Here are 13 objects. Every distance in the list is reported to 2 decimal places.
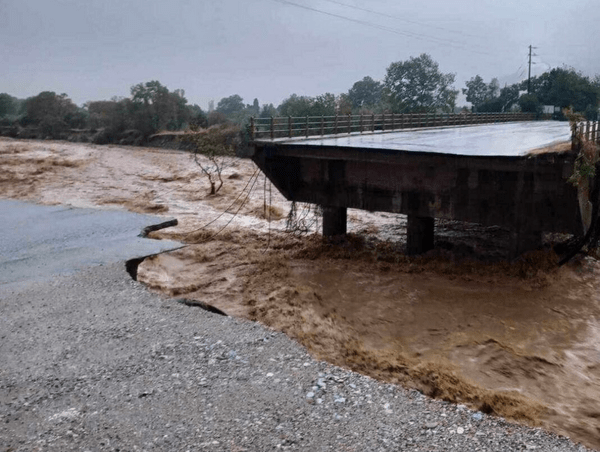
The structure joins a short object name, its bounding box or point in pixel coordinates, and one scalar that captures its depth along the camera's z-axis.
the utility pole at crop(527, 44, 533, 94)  68.82
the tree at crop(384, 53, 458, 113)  85.75
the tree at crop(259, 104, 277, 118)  96.27
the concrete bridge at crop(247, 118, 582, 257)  14.56
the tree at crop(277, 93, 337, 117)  64.60
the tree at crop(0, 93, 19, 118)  91.06
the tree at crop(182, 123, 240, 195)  32.62
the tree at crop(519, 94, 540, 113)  65.05
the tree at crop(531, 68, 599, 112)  64.31
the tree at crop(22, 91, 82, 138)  77.69
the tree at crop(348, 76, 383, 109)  112.88
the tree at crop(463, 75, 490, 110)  92.62
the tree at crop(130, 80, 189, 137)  70.44
